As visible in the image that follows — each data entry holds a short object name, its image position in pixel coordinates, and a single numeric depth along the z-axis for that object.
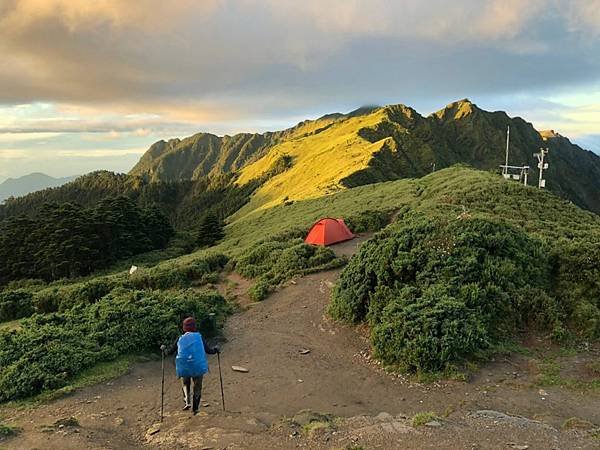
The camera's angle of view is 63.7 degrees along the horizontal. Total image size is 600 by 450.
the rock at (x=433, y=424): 7.98
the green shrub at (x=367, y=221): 29.61
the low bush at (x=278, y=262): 21.20
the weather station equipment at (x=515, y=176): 37.34
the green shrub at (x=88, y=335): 10.77
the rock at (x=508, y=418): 8.10
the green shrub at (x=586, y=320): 12.56
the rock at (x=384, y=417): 8.40
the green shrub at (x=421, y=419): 8.02
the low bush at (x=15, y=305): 22.52
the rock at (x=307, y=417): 8.77
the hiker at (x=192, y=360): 9.11
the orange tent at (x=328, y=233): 26.66
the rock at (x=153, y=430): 8.60
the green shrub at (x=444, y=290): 11.69
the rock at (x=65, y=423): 8.48
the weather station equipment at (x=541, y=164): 33.09
